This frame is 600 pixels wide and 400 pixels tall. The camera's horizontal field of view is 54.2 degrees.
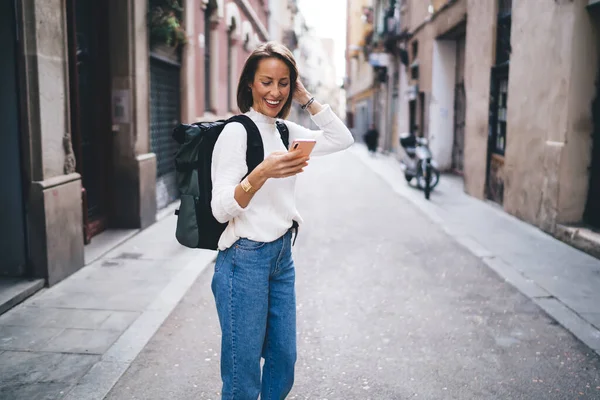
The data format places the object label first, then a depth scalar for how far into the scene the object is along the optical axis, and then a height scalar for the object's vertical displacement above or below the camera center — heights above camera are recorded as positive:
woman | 2.38 -0.50
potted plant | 8.84 +1.59
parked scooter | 12.27 -0.79
